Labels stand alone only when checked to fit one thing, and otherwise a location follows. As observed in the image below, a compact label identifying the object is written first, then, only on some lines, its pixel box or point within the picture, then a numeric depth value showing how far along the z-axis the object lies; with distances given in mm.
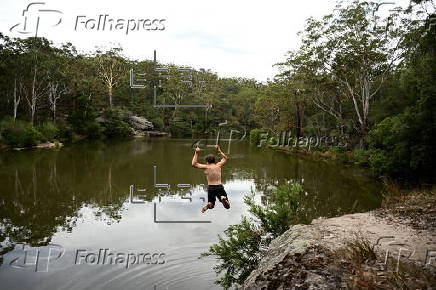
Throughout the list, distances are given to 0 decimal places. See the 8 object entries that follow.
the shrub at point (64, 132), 46156
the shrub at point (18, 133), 35619
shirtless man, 7824
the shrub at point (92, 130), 51500
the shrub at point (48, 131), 40656
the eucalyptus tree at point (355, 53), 27391
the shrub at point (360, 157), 27281
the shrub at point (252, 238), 9266
